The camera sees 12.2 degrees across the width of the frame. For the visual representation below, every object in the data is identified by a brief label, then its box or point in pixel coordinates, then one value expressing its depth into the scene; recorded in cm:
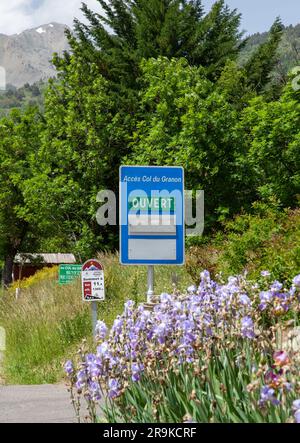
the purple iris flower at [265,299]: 965
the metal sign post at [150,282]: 2068
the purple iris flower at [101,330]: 1019
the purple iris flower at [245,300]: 988
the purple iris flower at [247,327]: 920
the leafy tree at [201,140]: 4124
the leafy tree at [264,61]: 6462
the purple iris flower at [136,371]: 935
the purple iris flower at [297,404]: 630
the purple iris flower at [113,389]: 895
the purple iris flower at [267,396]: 702
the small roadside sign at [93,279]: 2047
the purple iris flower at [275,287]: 973
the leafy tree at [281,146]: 3736
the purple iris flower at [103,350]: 919
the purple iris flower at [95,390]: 900
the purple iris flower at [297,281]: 939
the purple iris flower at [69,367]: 924
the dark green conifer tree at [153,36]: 6384
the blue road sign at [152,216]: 2222
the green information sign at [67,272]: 3243
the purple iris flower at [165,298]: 1055
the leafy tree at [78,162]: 5494
